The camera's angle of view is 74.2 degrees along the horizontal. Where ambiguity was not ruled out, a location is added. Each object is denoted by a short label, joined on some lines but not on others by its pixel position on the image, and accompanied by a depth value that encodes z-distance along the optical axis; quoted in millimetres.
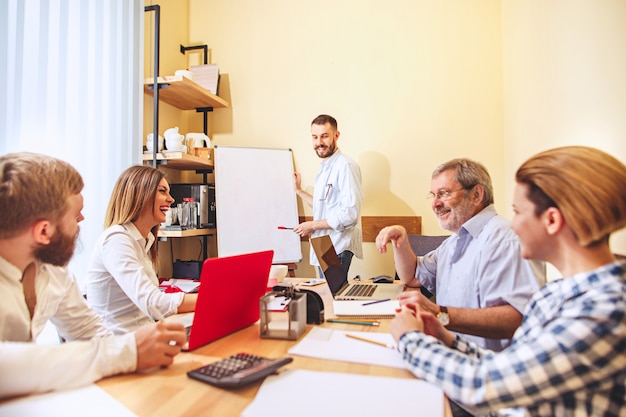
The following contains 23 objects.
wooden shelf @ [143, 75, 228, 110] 2955
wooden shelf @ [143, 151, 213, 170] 2900
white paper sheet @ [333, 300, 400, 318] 1374
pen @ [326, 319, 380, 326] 1292
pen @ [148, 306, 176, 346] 1385
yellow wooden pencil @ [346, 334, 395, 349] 1066
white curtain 1934
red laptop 1057
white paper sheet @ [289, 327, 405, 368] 979
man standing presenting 2873
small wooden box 3297
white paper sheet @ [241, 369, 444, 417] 729
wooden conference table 747
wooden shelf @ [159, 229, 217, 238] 2941
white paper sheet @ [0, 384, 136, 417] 715
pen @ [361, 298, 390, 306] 1501
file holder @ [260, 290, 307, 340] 1147
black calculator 818
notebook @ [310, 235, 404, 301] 1672
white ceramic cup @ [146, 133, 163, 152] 2946
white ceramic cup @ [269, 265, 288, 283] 1770
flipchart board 3256
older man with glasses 1273
